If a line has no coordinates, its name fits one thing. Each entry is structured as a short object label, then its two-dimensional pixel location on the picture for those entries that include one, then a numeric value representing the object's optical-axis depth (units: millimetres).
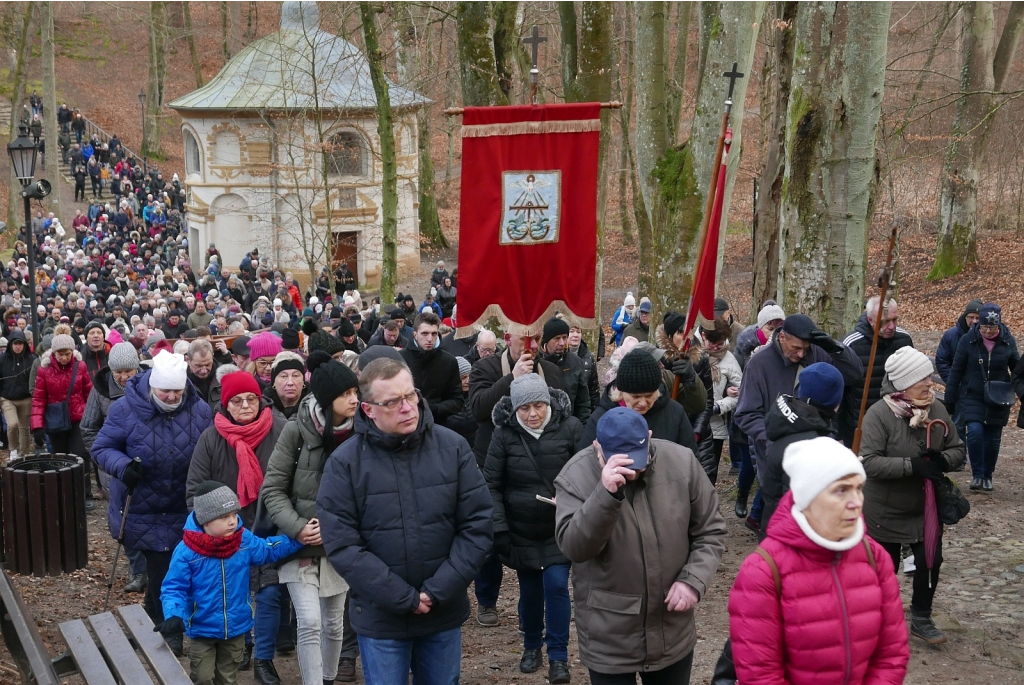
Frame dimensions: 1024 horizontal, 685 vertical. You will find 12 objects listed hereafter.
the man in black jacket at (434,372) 8641
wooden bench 5441
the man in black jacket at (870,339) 8921
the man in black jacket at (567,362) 7977
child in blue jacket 5824
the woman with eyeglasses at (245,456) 6555
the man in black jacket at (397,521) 4715
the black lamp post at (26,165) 16000
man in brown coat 4480
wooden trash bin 7930
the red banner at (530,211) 7805
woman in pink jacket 3764
